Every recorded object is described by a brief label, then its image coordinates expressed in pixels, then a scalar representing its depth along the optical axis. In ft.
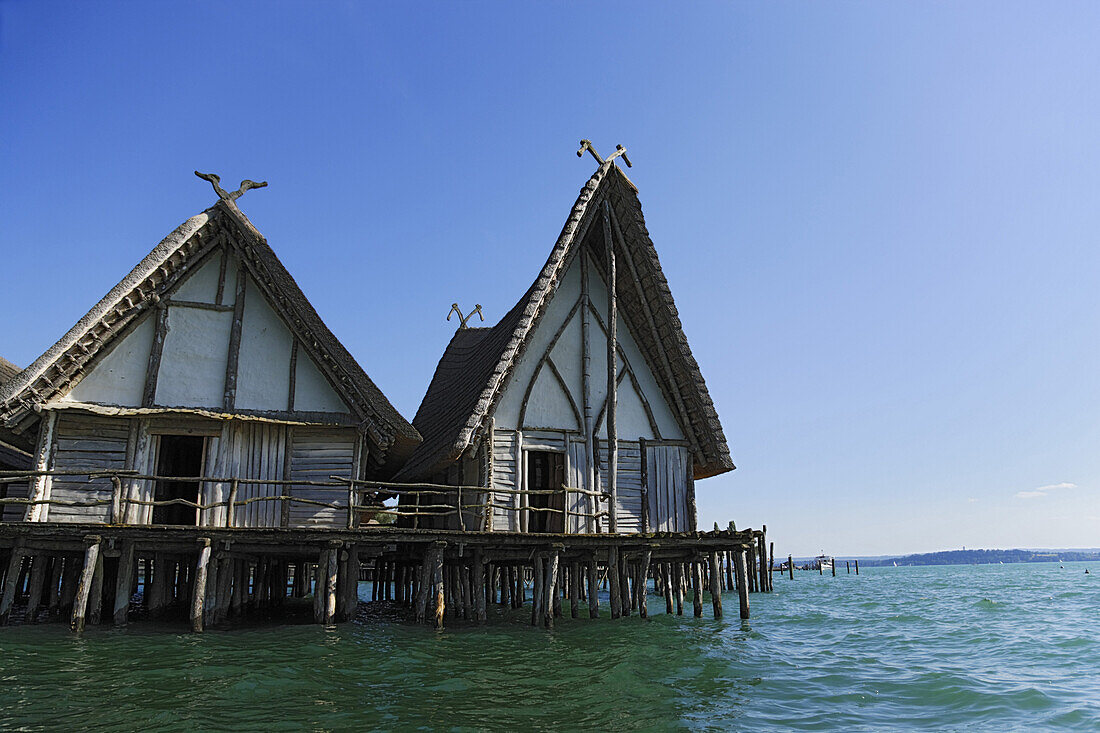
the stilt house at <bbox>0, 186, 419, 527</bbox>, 50.93
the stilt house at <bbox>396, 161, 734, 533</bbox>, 57.21
